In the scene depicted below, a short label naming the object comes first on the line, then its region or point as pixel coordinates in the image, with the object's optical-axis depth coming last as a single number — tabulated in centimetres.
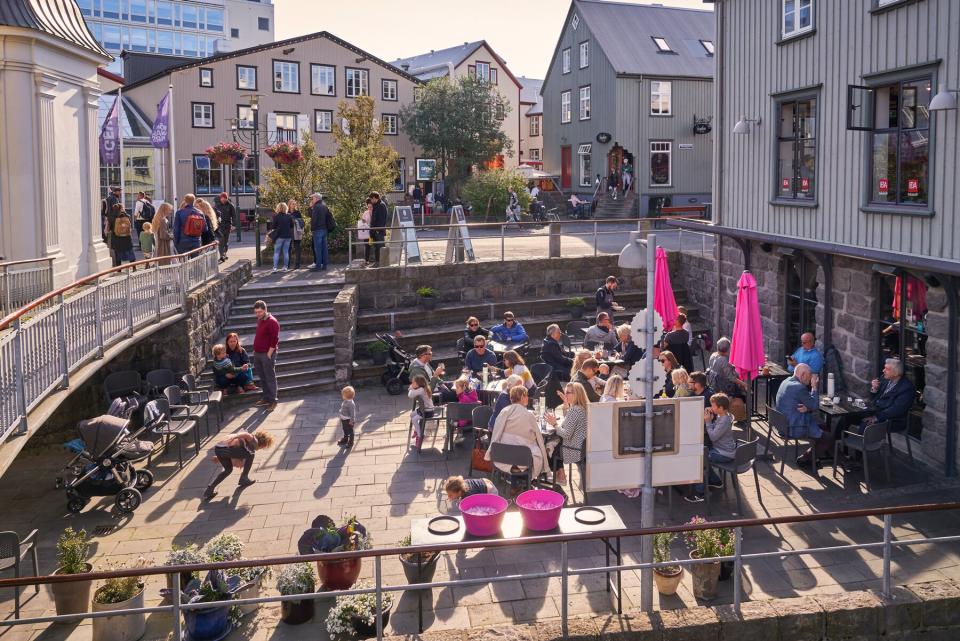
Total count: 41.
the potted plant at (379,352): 1759
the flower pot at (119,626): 750
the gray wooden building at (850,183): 1175
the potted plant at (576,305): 2055
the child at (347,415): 1288
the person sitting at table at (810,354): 1356
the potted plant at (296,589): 777
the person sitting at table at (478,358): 1483
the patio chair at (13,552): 815
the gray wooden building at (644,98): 3684
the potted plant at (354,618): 736
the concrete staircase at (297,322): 1678
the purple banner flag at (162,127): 2722
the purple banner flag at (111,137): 2427
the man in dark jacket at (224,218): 2228
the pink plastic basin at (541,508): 836
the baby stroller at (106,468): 1076
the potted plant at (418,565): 823
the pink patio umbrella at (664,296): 1460
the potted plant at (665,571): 833
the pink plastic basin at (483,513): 826
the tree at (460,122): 4234
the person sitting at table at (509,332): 1711
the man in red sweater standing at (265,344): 1498
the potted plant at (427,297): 1966
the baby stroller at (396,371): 1662
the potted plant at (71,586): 789
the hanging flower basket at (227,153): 2608
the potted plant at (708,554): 818
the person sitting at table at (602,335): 1644
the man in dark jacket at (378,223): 2062
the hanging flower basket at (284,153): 2316
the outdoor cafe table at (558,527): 809
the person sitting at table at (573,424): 1089
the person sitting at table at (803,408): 1165
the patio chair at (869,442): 1105
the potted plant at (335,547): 820
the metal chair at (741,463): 1030
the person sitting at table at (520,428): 1055
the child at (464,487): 928
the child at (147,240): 2012
